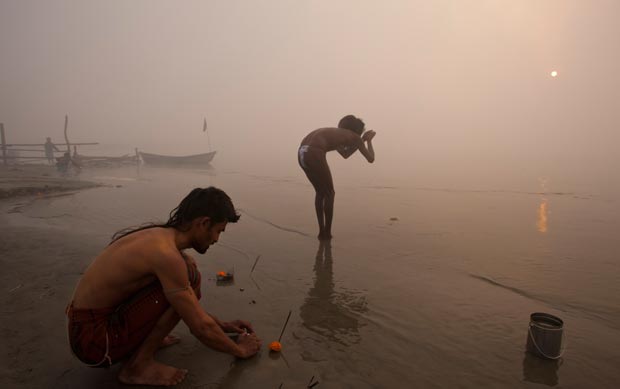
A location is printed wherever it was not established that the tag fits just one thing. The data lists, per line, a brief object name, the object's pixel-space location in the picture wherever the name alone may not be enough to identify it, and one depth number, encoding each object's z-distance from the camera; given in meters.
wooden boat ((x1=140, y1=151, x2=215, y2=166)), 30.70
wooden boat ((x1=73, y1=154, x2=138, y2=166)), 26.92
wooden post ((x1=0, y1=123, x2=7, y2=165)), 22.90
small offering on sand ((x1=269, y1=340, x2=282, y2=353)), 2.71
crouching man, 2.04
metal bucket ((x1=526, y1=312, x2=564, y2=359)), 2.61
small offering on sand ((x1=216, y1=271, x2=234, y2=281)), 4.23
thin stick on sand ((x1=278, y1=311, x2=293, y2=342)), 2.95
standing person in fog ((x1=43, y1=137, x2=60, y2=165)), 26.22
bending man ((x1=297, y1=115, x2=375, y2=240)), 5.95
